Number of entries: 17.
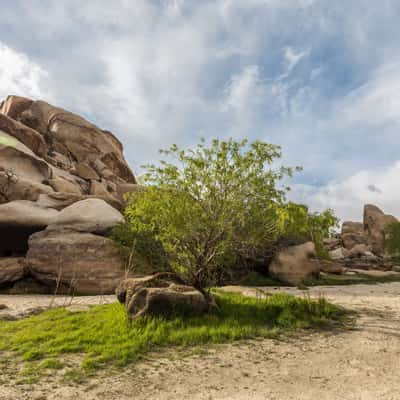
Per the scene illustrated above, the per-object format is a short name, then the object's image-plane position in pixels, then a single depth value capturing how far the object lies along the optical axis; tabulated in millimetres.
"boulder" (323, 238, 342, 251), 66312
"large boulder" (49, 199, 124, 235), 19922
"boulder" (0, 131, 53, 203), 23109
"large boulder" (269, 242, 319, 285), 23859
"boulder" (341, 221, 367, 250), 67688
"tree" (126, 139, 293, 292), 10609
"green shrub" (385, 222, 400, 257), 54469
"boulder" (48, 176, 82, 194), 27727
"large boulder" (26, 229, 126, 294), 17453
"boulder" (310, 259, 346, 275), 30828
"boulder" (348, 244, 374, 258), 52709
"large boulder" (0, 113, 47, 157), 34125
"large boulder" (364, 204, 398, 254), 65000
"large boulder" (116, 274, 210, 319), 9156
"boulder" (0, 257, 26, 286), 17922
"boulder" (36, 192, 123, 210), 22719
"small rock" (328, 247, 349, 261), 53256
